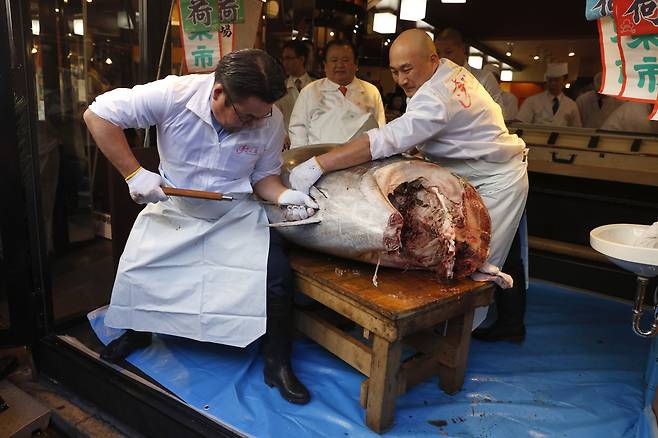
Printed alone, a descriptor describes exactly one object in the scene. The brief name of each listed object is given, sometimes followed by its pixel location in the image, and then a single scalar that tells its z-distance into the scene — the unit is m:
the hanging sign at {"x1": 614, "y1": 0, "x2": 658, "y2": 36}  2.30
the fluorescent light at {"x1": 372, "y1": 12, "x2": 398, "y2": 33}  8.24
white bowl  2.03
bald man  2.74
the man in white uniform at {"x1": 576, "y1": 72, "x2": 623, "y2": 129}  7.64
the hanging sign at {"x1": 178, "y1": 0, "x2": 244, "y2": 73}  3.59
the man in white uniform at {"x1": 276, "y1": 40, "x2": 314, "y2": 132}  5.70
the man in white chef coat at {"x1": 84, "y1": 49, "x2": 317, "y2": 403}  2.49
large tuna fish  2.37
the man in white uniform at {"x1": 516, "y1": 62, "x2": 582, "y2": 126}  7.47
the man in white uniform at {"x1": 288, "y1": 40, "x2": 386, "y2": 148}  4.43
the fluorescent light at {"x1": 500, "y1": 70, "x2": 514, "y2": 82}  9.52
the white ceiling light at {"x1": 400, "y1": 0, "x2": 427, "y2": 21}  6.32
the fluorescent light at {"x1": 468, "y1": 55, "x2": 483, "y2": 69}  9.57
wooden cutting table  2.22
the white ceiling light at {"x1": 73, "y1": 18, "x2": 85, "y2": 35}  3.19
